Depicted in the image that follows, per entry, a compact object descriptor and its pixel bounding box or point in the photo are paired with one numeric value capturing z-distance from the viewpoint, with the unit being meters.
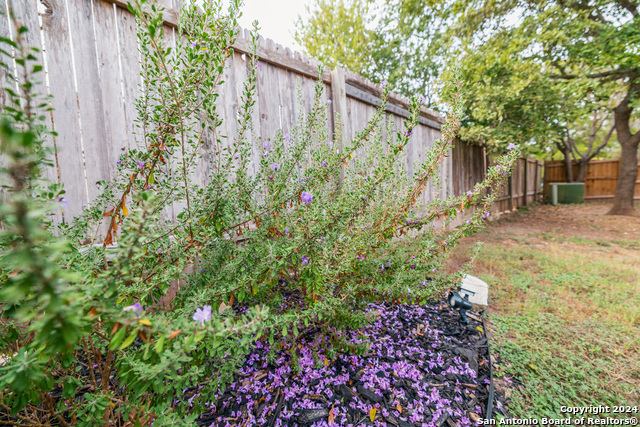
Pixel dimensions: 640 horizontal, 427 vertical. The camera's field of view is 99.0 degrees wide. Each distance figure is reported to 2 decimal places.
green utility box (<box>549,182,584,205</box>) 10.72
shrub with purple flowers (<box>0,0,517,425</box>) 0.50
